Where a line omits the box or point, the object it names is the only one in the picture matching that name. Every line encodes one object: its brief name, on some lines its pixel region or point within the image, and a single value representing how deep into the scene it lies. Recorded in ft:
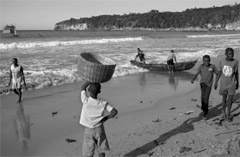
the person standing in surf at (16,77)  30.96
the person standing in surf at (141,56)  59.52
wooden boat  53.67
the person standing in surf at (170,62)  52.70
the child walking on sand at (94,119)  14.33
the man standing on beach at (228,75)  21.52
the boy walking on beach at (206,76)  23.27
